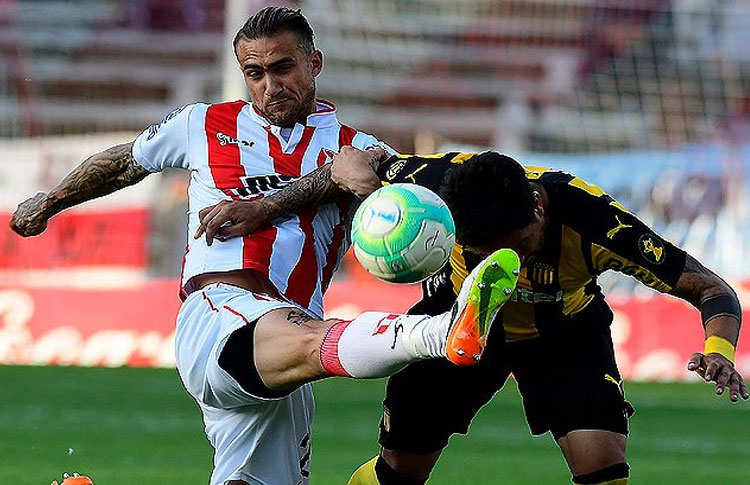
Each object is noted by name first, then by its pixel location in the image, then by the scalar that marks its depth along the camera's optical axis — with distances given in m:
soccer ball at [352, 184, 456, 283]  10.96
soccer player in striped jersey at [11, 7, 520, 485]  12.13
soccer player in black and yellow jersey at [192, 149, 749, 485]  11.92
